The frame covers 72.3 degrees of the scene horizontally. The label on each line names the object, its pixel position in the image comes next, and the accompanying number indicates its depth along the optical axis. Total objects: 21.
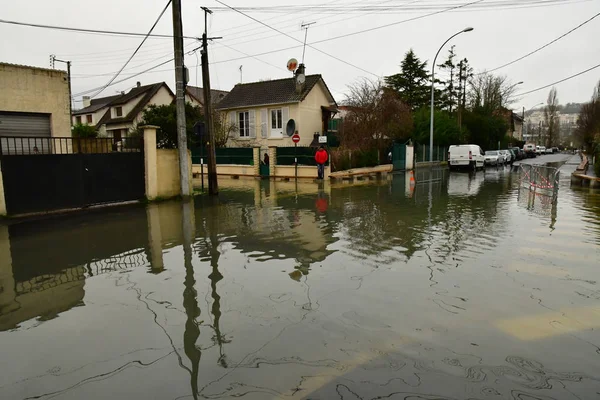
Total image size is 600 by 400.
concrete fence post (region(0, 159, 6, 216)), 11.02
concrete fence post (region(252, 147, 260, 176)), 27.03
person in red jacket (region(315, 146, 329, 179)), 23.04
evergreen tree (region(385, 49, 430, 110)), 51.28
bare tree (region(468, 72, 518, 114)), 56.12
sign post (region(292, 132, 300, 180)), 24.40
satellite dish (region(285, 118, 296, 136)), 31.73
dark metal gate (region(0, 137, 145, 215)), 11.36
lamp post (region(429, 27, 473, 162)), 29.92
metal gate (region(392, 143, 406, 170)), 32.53
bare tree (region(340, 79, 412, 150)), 29.47
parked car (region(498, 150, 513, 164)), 43.36
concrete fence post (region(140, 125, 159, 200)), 14.55
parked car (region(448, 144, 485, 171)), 31.25
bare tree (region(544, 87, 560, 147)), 91.12
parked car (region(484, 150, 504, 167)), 39.38
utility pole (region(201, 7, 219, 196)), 16.30
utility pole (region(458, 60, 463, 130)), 55.22
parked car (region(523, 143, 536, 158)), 63.34
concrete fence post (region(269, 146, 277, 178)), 26.39
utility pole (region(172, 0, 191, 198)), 14.66
